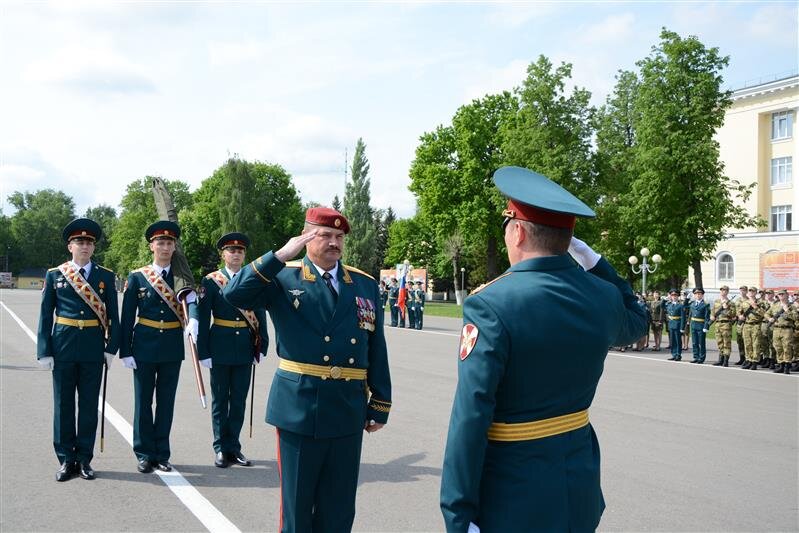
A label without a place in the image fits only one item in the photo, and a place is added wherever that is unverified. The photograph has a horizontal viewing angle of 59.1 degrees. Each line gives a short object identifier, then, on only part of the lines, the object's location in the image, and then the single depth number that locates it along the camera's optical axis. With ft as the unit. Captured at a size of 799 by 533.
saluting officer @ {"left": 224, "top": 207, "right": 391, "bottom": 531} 12.80
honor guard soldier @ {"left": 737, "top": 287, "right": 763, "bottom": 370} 57.36
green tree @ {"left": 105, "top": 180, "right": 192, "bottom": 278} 299.38
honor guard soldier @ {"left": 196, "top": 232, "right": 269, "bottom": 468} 22.16
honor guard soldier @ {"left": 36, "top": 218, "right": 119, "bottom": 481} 20.83
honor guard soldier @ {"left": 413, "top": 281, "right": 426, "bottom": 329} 95.25
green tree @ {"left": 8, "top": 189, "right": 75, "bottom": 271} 387.34
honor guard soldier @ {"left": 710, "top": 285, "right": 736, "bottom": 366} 60.34
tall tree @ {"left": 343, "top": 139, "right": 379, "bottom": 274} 247.29
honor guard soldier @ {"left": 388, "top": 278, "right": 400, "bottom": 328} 102.01
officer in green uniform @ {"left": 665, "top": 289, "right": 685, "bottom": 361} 64.54
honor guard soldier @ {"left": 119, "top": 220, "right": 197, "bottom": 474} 21.34
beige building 161.89
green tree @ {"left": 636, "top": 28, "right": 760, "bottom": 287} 103.71
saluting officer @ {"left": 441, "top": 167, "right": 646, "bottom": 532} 8.03
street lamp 89.92
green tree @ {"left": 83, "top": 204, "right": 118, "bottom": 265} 421.38
